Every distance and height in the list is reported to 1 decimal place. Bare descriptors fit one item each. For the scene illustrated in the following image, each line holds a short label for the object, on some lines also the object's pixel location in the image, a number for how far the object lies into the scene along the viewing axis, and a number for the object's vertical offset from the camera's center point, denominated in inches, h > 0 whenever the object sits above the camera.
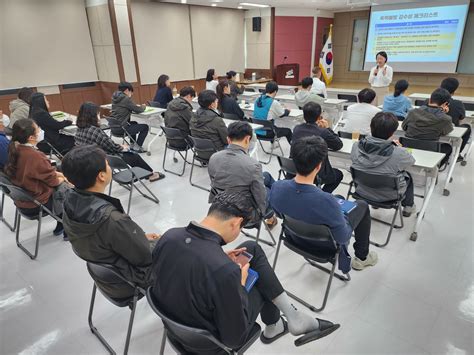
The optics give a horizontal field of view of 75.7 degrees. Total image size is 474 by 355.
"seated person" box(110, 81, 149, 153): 190.5 -29.9
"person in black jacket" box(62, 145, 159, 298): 59.5 -30.1
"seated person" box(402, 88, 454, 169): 127.3 -27.1
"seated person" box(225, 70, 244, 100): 241.8 -25.3
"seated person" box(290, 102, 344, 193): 113.5 -27.7
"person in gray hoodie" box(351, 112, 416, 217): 95.7 -30.8
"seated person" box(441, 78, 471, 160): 153.9 -27.1
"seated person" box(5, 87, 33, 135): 170.6 -24.3
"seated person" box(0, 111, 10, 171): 119.6 -32.7
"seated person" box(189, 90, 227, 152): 145.8 -29.4
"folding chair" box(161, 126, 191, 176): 161.2 -42.3
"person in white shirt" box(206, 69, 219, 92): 259.3 -20.2
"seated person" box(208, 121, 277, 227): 95.5 -33.5
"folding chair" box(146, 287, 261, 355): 44.8 -42.1
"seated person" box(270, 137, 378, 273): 70.6 -31.6
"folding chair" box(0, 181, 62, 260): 95.9 -45.6
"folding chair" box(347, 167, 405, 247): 96.0 -40.5
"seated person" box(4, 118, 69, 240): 98.1 -33.3
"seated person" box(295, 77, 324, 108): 203.5 -25.9
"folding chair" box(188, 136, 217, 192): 143.9 -41.5
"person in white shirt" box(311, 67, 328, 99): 241.6 -24.9
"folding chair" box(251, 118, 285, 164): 172.2 -40.7
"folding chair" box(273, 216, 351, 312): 72.7 -45.9
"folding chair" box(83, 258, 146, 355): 61.3 -44.4
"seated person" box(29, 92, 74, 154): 161.9 -32.6
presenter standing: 232.2 -18.7
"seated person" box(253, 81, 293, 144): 177.5 -29.6
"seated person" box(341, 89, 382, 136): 143.0 -27.0
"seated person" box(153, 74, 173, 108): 228.5 -24.8
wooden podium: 374.0 -22.7
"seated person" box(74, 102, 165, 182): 129.8 -29.4
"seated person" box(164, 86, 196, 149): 168.7 -30.0
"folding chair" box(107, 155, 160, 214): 124.6 -46.6
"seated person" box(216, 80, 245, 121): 185.9 -26.4
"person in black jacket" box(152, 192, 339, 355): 42.9 -29.3
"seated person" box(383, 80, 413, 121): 170.4 -27.2
